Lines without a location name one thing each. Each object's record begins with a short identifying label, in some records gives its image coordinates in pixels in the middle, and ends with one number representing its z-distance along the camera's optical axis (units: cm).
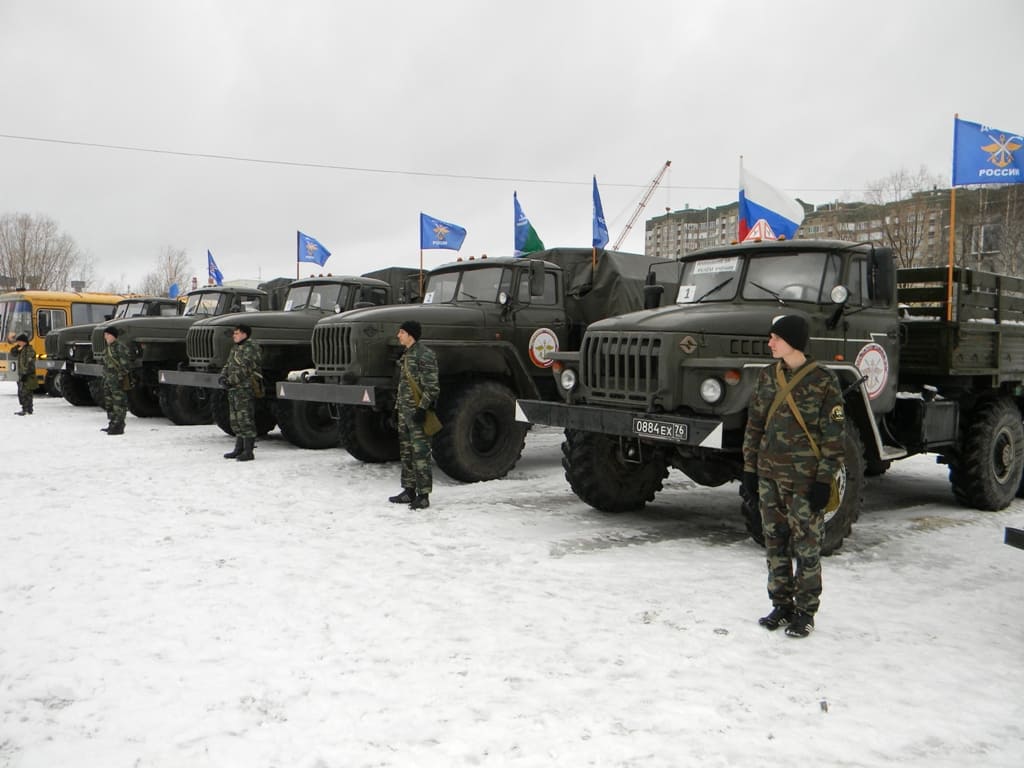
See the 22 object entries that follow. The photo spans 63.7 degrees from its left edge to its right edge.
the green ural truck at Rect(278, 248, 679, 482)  810
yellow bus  1920
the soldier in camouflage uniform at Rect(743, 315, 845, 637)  403
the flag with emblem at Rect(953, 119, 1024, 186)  842
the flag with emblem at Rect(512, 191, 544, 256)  1211
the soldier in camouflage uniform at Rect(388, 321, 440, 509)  683
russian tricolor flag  953
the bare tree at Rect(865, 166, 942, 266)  3494
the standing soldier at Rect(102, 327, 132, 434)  1169
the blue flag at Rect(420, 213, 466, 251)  1524
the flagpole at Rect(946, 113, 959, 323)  689
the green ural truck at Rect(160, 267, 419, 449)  1050
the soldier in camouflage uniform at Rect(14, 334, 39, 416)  1448
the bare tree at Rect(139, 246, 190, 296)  6092
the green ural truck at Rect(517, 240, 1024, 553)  547
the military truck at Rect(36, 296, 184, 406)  1534
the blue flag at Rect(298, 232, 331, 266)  1844
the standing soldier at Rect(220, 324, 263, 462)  958
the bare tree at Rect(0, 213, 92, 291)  5128
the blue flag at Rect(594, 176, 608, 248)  1256
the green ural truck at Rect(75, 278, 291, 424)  1288
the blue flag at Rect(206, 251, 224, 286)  2353
